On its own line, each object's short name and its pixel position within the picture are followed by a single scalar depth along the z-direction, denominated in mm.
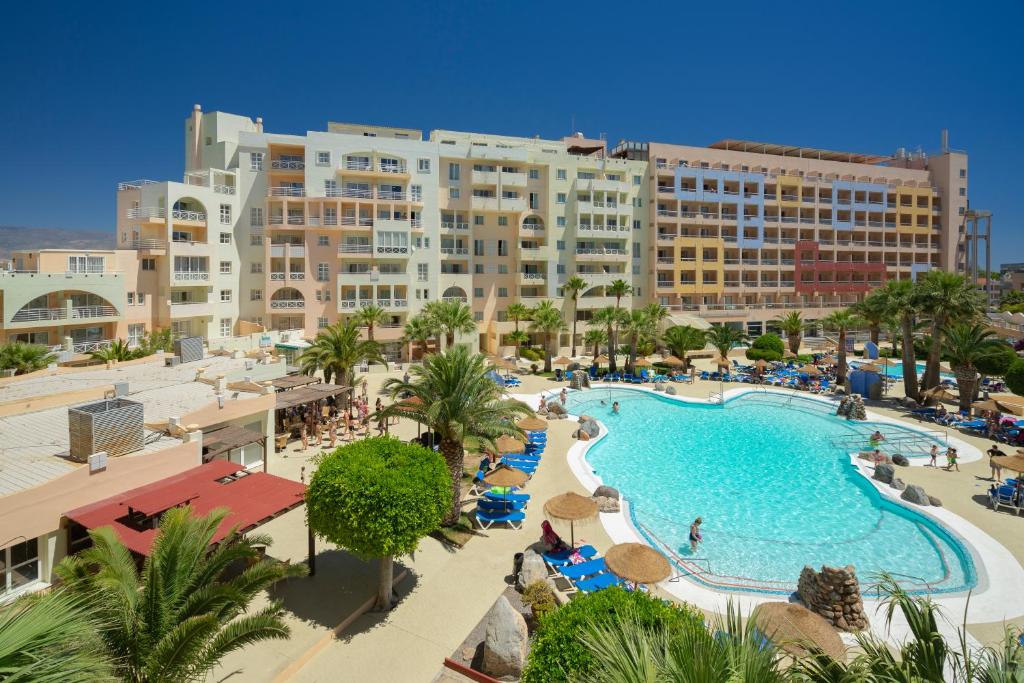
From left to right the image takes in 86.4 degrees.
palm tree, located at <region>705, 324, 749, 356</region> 46906
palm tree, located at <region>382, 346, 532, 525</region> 17703
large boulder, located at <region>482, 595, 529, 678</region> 11188
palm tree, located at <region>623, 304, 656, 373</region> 45688
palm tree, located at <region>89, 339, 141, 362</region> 31141
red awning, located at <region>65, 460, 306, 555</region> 12742
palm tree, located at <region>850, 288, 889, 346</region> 42812
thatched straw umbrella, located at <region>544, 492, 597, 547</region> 16266
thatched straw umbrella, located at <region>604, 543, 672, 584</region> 13375
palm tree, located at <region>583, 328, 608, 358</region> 48938
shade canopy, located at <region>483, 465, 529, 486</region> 18953
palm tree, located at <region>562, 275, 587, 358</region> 53812
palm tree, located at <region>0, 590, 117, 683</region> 4629
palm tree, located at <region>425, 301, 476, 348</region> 46156
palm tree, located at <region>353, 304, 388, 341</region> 44812
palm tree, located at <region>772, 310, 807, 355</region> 53188
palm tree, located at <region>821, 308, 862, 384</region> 42000
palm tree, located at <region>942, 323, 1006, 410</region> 33438
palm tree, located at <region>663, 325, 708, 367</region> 46656
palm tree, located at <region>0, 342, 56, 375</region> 27938
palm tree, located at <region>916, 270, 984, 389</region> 34281
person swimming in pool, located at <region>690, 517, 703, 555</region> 17703
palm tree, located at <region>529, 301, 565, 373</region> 51531
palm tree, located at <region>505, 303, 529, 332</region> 53400
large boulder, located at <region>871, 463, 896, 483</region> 22984
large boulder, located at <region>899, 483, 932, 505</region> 20641
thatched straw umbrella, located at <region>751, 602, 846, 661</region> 11031
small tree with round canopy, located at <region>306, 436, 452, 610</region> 12164
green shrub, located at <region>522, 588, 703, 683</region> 8414
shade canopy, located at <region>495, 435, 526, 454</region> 23219
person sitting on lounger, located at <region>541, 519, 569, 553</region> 16250
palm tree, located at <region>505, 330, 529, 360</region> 52688
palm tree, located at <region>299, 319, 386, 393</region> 30203
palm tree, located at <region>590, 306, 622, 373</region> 45088
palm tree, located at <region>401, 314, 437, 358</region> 46469
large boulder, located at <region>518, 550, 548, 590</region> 14328
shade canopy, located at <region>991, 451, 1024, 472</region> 20234
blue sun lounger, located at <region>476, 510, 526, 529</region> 18703
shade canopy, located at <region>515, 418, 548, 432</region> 26969
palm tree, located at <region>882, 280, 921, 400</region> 36219
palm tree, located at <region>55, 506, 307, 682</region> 8242
